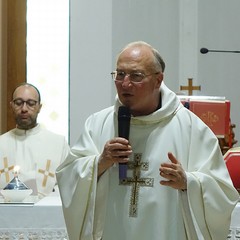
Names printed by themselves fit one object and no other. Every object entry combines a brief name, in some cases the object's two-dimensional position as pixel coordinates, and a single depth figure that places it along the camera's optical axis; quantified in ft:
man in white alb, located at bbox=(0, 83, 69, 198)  25.62
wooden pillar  32.67
